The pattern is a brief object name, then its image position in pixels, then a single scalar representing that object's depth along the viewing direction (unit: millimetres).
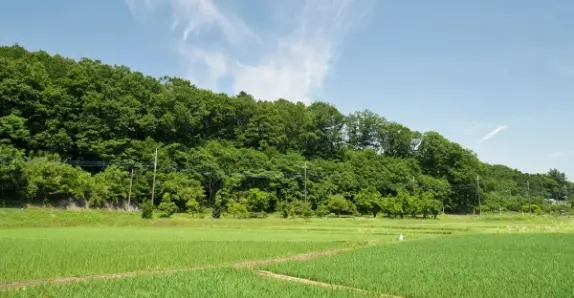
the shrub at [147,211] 48094
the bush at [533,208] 93375
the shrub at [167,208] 54562
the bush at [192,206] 59125
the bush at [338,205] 69250
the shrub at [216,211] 57925
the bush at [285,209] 63200
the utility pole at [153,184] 57562
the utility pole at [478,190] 87900
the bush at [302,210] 63562
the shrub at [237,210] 59344
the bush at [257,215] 61638
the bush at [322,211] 66500
